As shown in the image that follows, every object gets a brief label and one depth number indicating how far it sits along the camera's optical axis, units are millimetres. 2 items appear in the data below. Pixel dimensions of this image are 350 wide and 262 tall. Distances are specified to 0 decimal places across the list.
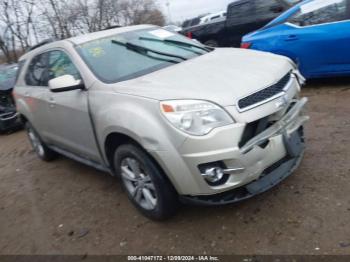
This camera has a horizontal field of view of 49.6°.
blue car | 5680
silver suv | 2756
